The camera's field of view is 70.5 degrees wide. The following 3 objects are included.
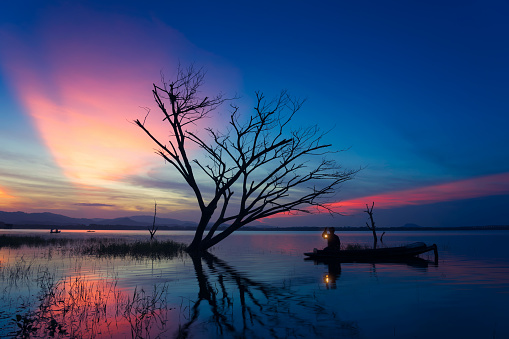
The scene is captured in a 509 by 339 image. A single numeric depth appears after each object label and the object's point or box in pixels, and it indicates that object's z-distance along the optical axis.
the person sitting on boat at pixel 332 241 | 25.56
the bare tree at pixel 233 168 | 25.89
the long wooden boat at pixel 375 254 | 24.70
